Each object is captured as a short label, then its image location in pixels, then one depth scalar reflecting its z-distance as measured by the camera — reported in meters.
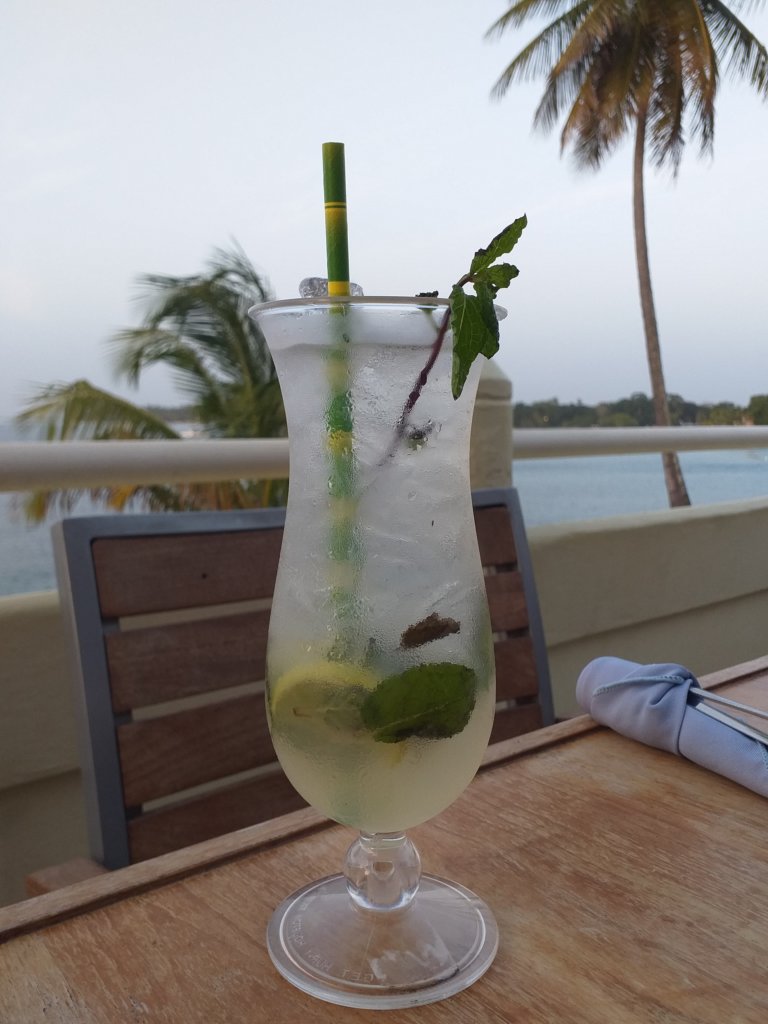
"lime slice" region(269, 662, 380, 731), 0.44
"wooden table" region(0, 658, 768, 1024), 0.43
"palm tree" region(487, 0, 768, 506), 13.23
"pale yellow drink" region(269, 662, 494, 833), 0.45
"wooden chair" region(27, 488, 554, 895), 0.88
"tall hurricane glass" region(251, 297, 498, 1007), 0.45
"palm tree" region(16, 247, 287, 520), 9.48
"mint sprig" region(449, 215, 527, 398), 0.44
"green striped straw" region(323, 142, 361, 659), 0.45
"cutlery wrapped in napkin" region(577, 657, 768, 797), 0.68
